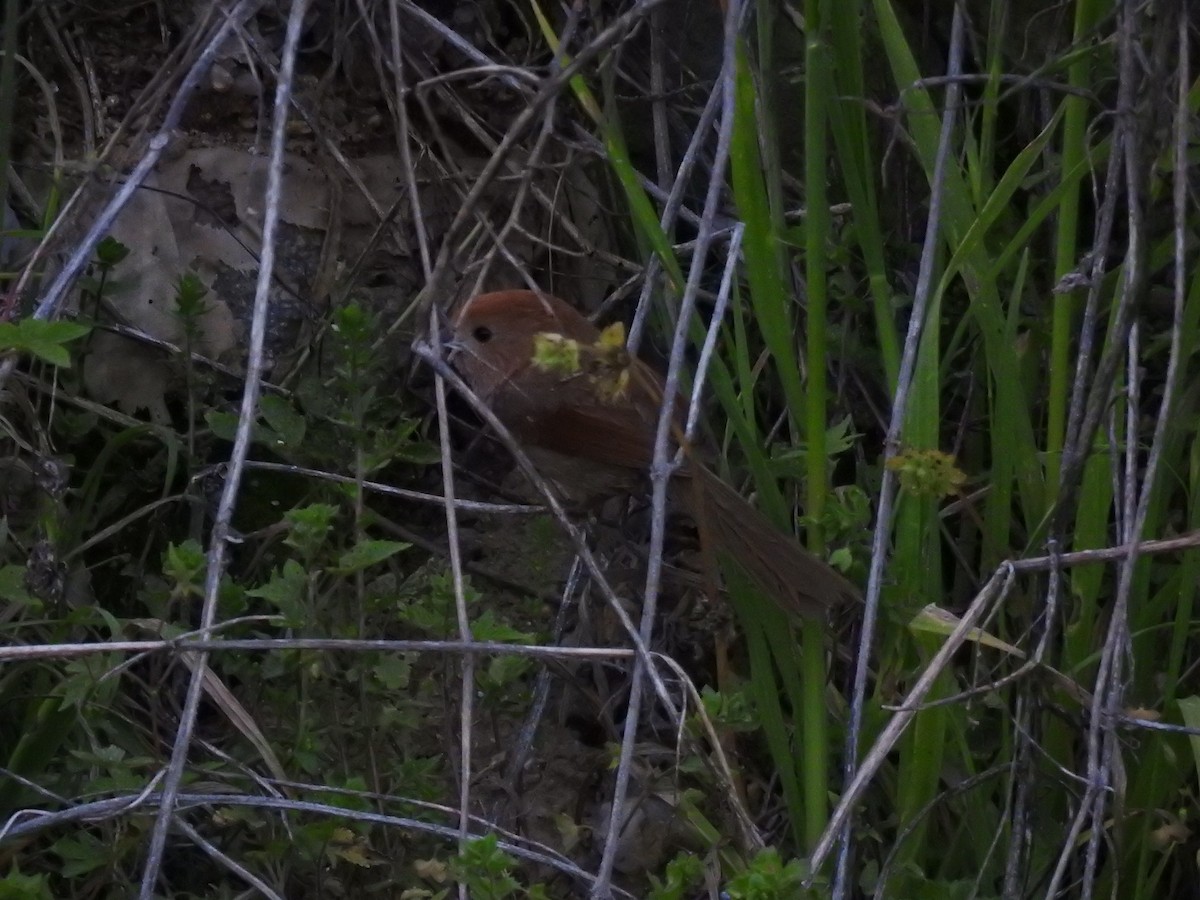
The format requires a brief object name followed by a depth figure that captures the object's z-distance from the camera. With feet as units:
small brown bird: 16.67
